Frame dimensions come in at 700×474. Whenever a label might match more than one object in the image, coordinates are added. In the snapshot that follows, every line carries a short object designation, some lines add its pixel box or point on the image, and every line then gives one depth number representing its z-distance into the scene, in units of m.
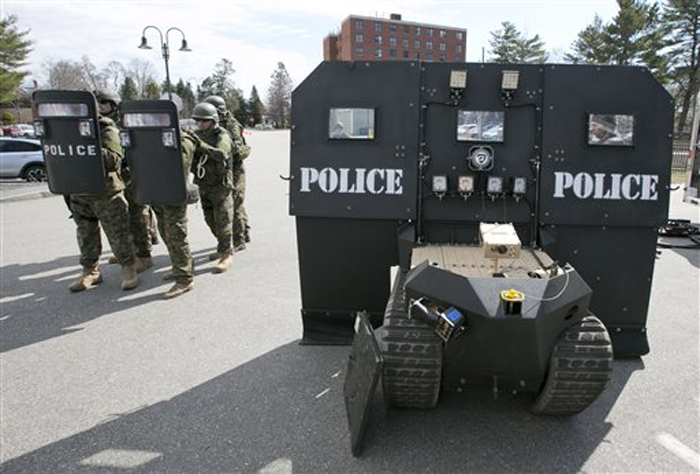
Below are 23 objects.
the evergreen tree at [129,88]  67.45
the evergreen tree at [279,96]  90.44
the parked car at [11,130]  36.88
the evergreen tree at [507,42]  48.44
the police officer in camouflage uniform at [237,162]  7.07
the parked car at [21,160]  15.76
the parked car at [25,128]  40.60
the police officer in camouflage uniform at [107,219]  5.38
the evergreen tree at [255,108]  84.06
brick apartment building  82.81
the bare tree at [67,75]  60.66
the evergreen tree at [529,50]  47.19
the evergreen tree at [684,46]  32.78
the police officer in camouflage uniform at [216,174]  6.03
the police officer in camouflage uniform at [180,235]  5.34
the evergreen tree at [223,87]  80.95
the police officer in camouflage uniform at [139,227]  6.09
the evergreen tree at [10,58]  36.84
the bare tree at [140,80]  69.19
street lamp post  21.00
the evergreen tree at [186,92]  67.29
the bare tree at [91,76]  61.94
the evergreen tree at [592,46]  36.34
